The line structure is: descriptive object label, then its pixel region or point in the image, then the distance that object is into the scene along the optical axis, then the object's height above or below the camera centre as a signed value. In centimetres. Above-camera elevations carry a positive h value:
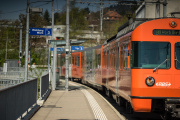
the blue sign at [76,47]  3758 +170
